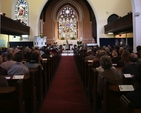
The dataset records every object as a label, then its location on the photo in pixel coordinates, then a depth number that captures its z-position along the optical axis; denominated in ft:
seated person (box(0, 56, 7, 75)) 9.87
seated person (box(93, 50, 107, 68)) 12.13
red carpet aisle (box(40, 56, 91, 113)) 10.05
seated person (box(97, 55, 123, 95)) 7.71
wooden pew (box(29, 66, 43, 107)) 10.58
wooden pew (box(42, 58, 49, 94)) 13.45
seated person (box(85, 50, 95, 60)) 17.19
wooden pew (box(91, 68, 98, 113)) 8.67
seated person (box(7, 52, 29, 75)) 9.78
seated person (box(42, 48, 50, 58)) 20.62
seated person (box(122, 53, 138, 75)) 9.49
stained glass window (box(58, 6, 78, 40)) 65.97
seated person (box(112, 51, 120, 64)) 14.17
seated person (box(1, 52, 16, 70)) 11.30
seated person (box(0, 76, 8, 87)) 7.11
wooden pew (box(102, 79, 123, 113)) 6.49
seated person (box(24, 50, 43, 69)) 12.49
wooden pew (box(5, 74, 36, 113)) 8.60
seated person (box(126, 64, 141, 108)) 4.48
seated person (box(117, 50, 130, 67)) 11.83
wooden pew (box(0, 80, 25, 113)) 6.06
